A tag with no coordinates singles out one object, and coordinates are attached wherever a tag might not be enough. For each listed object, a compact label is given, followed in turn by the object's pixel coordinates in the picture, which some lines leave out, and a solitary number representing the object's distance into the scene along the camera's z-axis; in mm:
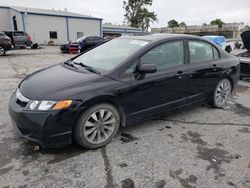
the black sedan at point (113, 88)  2492
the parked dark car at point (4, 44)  13383
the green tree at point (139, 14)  50062
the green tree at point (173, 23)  70250
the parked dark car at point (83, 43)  17127
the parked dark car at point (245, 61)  6535
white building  26419
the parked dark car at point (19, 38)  18275
